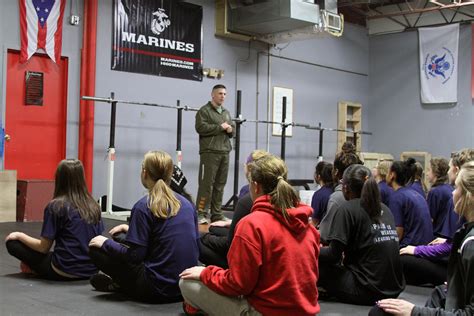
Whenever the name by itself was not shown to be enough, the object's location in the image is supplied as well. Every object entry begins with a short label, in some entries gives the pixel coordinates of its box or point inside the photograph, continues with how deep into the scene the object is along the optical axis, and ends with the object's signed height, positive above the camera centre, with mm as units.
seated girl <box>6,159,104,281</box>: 3355 -465
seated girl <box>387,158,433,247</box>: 3951 -363
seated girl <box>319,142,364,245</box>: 3182 -151
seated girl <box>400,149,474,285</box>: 3477 -559
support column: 7559 +904
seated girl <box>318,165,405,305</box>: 2990 -472
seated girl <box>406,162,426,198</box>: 4273 -109
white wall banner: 11133 +1956
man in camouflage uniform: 6957 +91
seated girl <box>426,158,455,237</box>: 4219 -207
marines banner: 7977 +1696
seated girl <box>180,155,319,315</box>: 2068 -345
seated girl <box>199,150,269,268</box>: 3512 -550
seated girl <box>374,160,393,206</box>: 4314 -136
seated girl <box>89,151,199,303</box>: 2848 -437
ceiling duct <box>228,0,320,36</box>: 8523 +2159
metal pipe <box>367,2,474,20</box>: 9948 +2819
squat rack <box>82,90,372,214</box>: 7035 +233
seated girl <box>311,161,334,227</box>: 4117 -219
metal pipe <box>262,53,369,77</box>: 10417 +1828
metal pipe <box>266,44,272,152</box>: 10109 +1048
